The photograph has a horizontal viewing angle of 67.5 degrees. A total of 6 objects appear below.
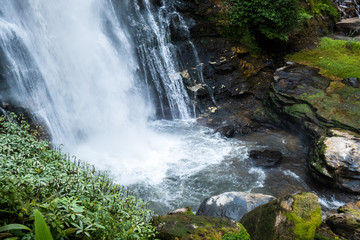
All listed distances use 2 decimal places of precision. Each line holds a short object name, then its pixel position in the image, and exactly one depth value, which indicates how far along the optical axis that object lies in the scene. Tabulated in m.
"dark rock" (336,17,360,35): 17.22
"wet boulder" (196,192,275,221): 6.45
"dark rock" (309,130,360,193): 7.99
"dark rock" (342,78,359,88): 11.44
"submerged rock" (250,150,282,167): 9.78
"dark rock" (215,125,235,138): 11.56
